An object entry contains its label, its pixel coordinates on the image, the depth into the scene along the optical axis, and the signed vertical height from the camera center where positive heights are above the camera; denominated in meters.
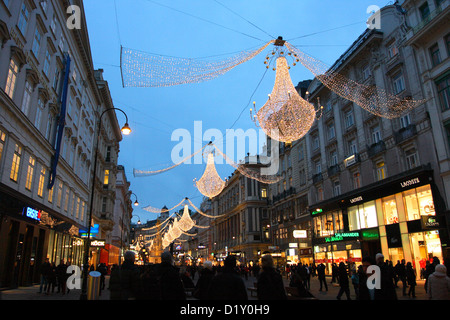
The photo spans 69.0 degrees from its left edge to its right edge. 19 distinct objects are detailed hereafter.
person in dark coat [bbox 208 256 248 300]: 4.62 -0.38
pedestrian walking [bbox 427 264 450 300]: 6.59 -0.56
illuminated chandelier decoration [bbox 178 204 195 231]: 49.90 +5.84
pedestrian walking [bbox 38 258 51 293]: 16.44 -0.33
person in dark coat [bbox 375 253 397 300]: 5.82 -0.55
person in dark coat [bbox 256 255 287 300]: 5.05 -0.40
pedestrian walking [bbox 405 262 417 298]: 15.21 -0.96
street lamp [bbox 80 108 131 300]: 13.76 -0.08
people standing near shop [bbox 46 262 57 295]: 16.56 -0.59
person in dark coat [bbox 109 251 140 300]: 6.51 -0.41
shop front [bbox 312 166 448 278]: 22.99 +2.81
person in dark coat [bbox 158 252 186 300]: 5.84 -0.40
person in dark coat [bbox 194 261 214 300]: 7.34 -0.48
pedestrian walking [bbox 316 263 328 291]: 20.95 -0.85
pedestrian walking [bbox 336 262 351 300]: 14.67 -1.01
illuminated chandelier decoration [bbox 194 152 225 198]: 27.25 +6.53
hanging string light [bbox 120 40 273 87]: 11.55 +6.89
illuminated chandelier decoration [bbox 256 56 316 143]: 13.48 +6.46
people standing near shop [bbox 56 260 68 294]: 17.46 -0.59
